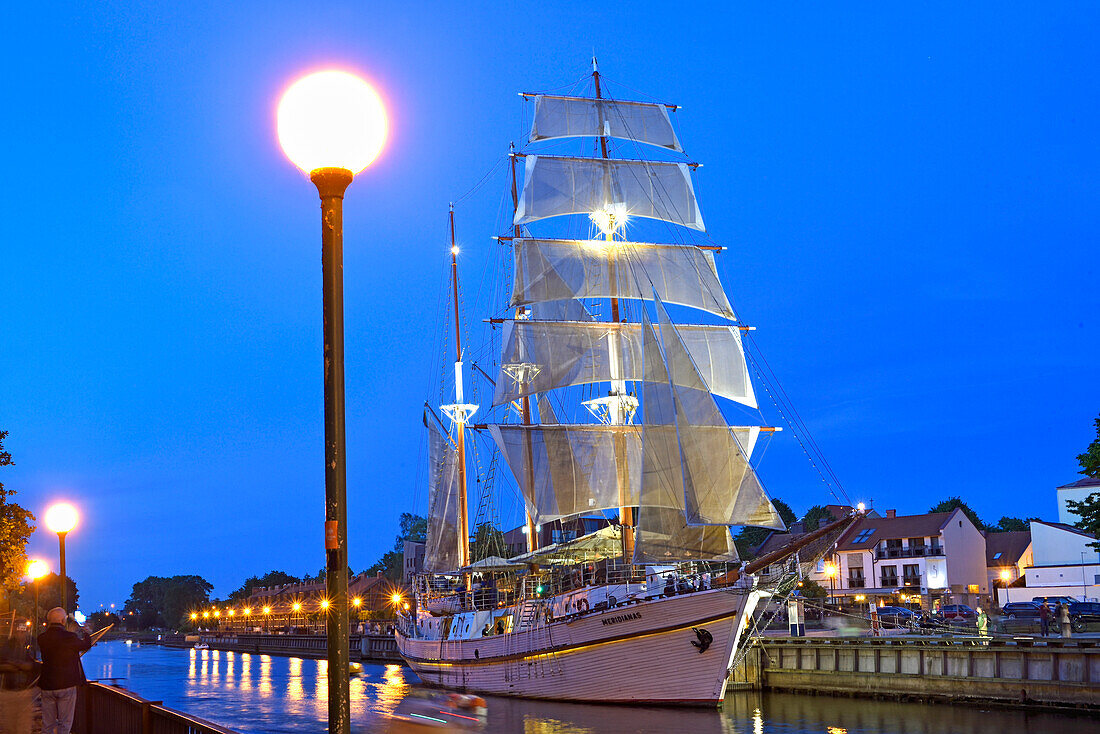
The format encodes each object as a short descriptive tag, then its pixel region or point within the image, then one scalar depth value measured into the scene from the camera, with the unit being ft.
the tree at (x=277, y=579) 634.43
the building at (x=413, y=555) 407.23
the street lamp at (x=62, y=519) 50.06
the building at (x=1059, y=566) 218.59
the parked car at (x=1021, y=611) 174.70
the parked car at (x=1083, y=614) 153.58
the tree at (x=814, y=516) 362.84
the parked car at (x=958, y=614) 169.99
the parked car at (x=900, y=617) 160.97
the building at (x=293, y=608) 398.83
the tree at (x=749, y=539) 319.88
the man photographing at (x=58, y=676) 36.35
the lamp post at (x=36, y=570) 72.39
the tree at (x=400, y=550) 443.32
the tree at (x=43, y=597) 181.25
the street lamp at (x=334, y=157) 19.26
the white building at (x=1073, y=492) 264.31
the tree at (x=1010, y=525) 414.33
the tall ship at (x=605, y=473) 126.11
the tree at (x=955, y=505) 376.07
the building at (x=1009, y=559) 259.51
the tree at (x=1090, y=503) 143.54
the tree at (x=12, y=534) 121.39
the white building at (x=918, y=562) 250.98
